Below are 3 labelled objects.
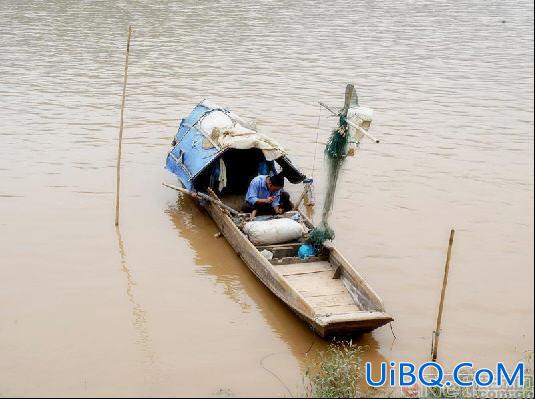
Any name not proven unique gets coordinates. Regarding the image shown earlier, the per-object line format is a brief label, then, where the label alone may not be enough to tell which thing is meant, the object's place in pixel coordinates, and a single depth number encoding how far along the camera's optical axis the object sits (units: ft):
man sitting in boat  30.09
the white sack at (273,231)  27.55
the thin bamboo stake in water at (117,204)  31.58
